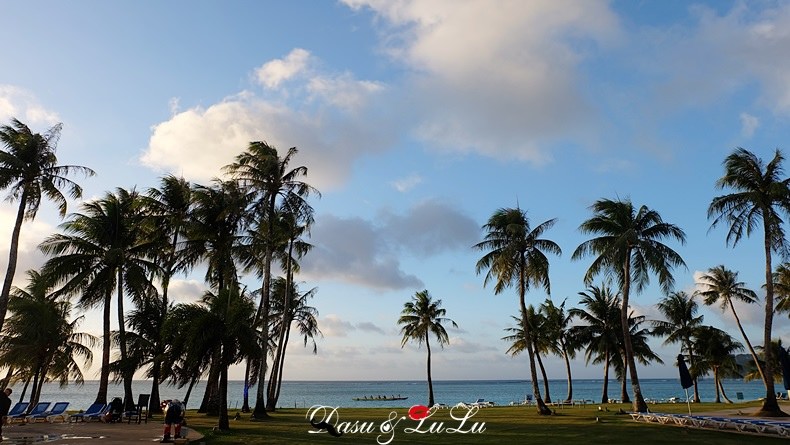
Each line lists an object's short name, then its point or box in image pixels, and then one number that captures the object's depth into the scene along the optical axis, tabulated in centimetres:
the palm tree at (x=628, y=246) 2967
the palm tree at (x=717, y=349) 5112
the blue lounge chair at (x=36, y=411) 2453
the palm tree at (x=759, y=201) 2702
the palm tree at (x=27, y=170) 2486
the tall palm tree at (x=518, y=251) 3180
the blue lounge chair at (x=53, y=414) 2506
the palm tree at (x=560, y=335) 5153
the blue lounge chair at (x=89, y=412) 2532
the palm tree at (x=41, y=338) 3175
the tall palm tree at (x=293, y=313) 4188
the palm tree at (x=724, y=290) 4419
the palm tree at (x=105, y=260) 3103
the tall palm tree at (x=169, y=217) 3338
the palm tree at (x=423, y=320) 5006
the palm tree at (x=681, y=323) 5178
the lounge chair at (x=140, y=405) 2431
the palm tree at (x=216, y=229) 3100
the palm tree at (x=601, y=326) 4856
